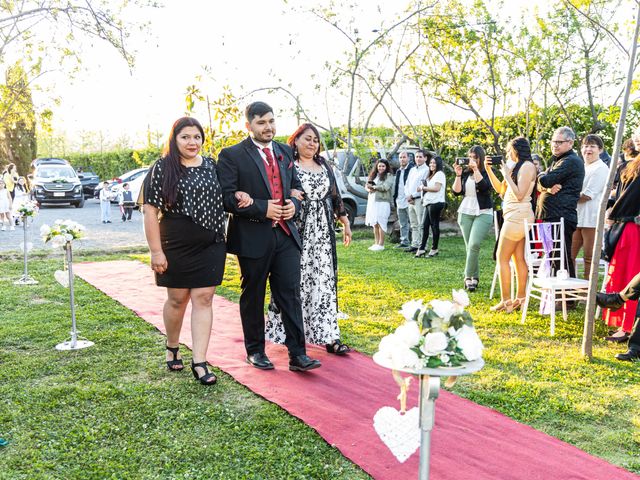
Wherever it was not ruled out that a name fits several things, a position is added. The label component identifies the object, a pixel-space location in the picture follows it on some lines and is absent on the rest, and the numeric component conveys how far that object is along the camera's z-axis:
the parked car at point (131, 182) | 22.27
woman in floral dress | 5.22
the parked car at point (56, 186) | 24.88
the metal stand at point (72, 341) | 5.56
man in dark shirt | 6.63
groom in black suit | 4.64
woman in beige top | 6.57
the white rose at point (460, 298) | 2.46
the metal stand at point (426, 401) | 2.40
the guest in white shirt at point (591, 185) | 7.04
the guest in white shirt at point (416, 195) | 11.56
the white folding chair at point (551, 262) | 5.99
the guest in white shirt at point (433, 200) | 10.98
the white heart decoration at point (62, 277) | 5.70
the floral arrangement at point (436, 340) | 2.35
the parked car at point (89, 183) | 31.38
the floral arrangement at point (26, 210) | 8.95
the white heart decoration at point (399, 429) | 2.51
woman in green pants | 8.02
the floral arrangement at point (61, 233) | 5.72
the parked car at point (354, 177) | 13.66
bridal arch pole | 4.73
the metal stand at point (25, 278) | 8.81
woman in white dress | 12.09
